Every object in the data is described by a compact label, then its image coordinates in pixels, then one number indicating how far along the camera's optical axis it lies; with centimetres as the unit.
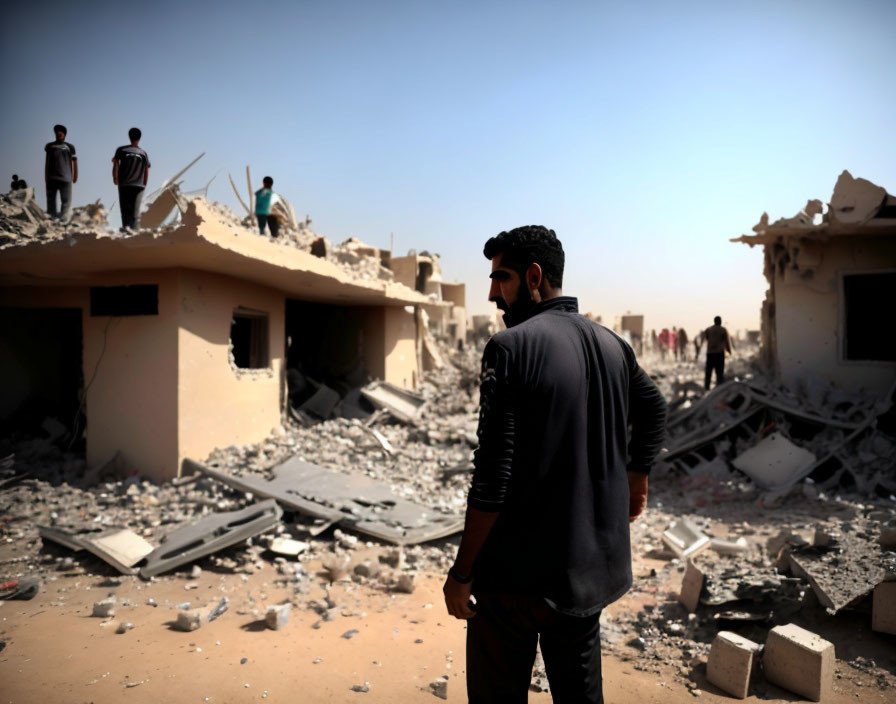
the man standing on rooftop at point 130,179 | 619
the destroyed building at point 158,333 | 597
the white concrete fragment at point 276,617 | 364
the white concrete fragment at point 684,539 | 503
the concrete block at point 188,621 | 354
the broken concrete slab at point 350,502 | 522
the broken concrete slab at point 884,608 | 320
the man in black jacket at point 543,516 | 146
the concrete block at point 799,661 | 283
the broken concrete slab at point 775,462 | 685
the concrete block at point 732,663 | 291
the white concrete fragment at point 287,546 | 475
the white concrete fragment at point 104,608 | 375
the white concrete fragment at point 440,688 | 292
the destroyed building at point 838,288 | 799
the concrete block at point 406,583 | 428
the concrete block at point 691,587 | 370
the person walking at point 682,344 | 1923
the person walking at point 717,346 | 943
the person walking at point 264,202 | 842
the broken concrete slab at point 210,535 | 445
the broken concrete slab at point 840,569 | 343
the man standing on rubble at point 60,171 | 631
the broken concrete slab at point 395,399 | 1037
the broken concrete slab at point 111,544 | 448
